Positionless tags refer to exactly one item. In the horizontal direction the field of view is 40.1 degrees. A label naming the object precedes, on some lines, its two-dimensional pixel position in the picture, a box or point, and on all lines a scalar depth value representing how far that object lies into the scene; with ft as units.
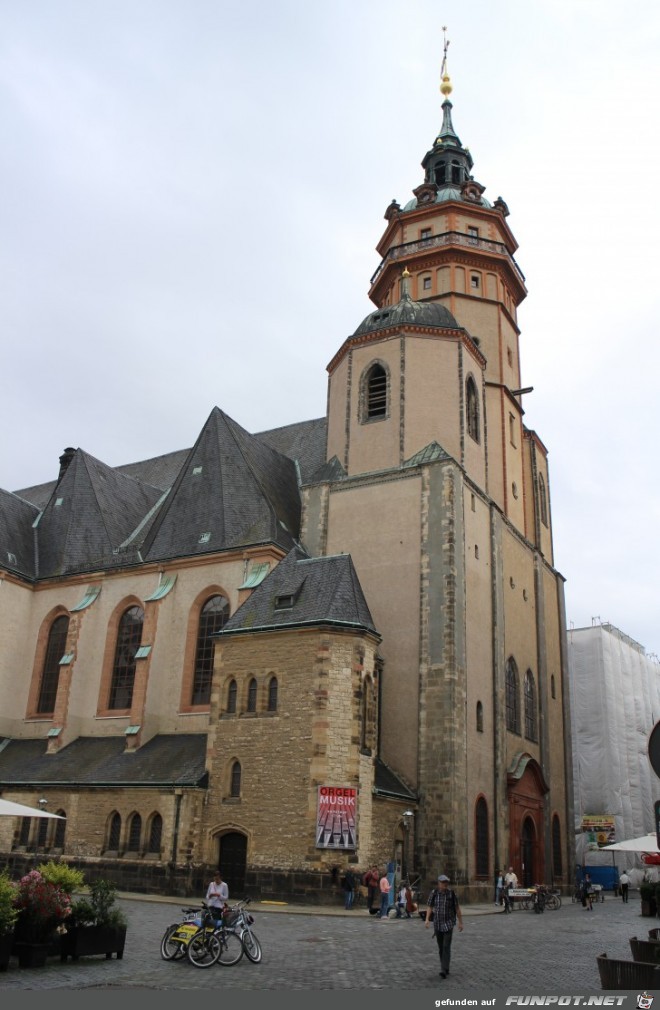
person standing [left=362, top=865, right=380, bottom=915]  72.79
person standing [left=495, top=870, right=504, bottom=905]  85.83
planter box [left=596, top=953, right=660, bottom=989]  27.76
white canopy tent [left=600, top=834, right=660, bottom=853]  72.08
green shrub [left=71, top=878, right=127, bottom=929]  39.91
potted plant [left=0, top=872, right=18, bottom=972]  35.76
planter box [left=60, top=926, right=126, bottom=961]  39.50
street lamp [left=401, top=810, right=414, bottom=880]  84.33
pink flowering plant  37.68
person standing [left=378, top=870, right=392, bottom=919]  68.23
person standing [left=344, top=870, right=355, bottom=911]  72.33
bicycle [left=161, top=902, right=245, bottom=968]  40.14
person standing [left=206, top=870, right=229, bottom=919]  43.62
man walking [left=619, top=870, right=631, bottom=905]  111.55
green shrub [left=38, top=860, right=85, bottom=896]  40.65
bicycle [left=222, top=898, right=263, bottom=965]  41.19
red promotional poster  75.05
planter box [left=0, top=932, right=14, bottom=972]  36.24
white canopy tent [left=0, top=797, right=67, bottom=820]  48.29
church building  80.84
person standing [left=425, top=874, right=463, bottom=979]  38.52
